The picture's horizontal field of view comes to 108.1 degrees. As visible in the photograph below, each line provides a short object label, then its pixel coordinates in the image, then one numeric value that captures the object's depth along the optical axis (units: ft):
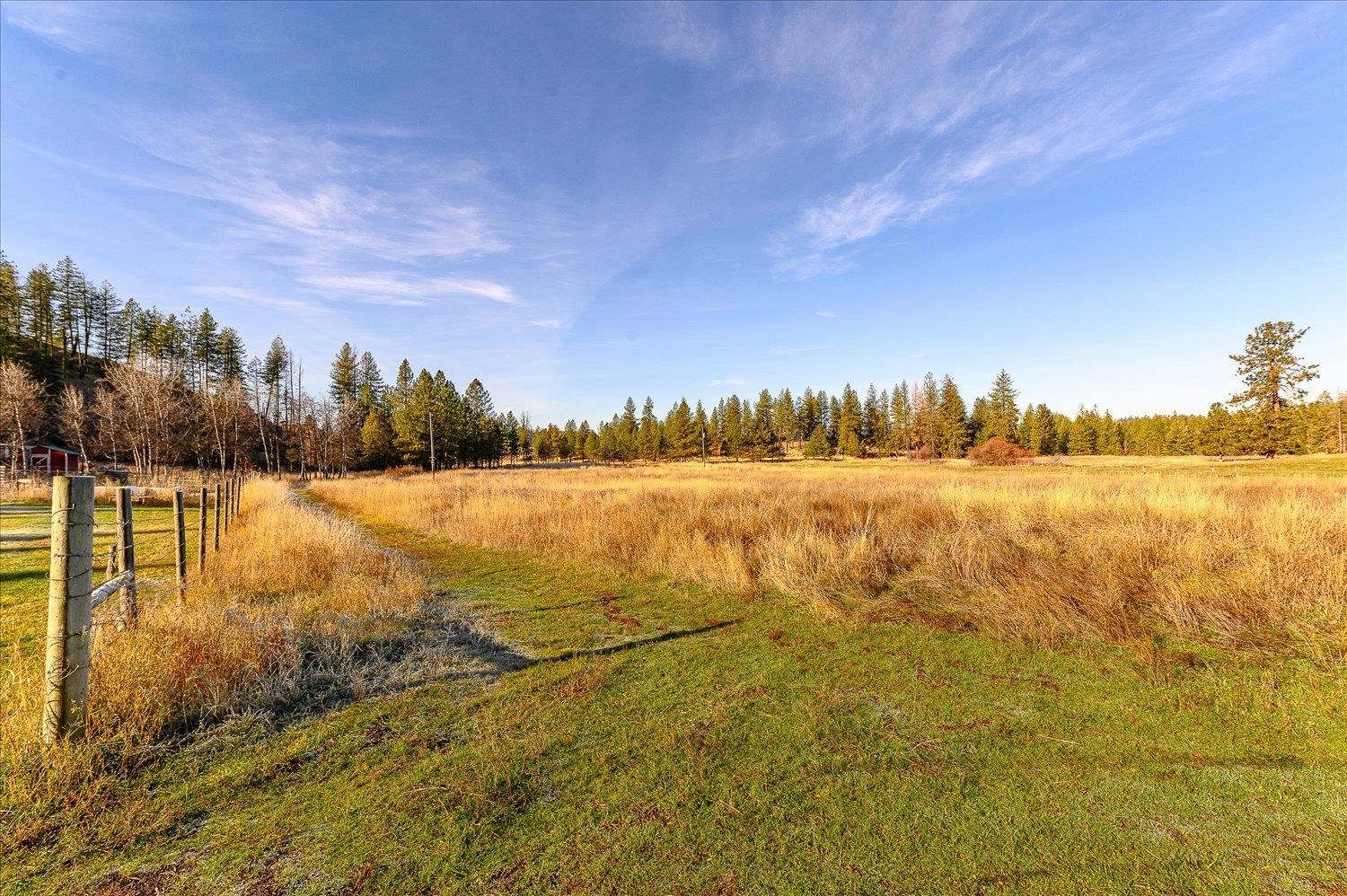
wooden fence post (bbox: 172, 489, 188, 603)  19.97
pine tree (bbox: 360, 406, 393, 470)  171.63
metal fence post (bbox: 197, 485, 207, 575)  24.69
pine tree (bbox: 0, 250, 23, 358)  150.78
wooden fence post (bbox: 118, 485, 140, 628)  14.87
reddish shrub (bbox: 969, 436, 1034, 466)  150.51
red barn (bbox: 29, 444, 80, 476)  110.11
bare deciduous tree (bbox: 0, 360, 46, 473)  102.37
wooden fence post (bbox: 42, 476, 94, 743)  9.53
